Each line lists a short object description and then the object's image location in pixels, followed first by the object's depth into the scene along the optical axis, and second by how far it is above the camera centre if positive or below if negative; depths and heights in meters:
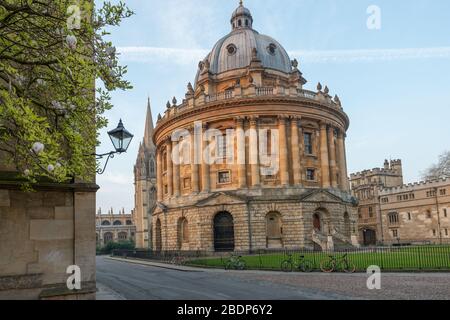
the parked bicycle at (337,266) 20.41 -2.69
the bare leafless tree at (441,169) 65.94 +6.44
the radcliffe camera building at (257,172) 39.00 +4.42
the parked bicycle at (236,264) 24.39 -2.82
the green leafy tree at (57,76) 7.24 +2.88
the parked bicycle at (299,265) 21.73 -2.74
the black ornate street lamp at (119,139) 9.50 +1.86
